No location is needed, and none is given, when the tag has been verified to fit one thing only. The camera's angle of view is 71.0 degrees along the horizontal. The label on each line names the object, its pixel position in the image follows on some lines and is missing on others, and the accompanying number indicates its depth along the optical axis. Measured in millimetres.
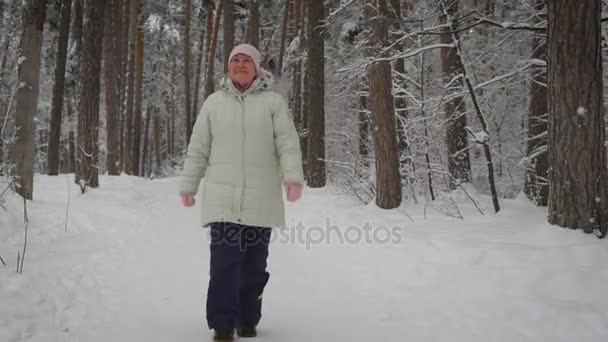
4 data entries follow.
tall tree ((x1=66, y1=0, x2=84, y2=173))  13734
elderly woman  2754
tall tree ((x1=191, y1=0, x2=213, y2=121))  19859
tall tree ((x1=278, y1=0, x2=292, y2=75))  17328
